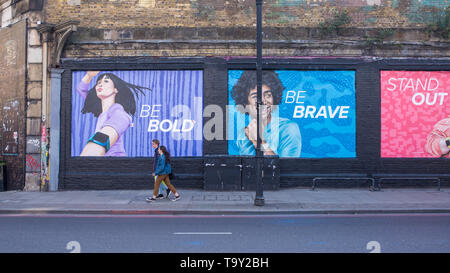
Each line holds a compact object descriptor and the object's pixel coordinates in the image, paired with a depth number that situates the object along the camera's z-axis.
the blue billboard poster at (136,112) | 13.66
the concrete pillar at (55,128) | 13.33
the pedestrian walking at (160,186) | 11.29
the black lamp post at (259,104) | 10.27
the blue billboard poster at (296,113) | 13.67
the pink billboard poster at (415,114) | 13.74
